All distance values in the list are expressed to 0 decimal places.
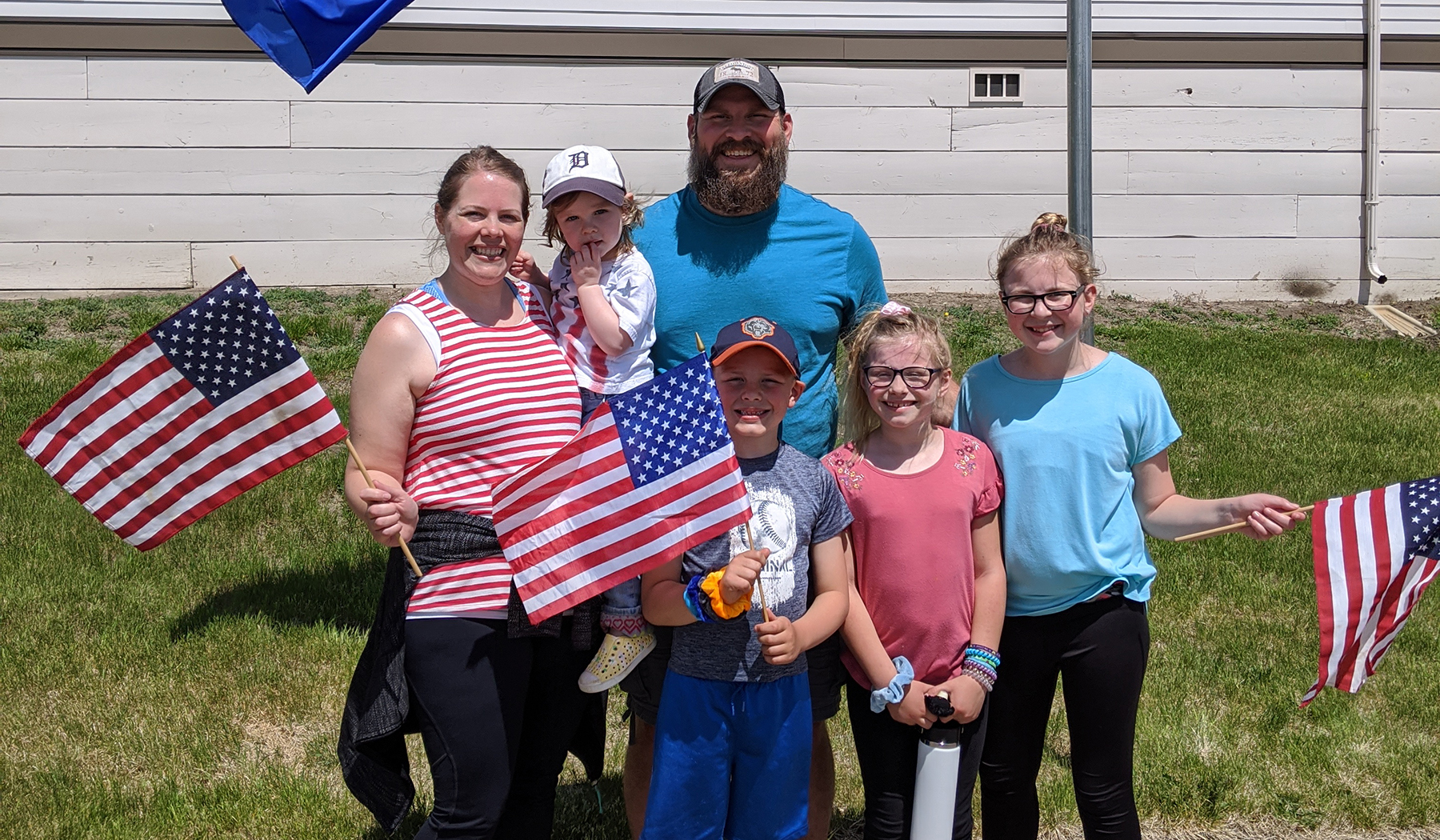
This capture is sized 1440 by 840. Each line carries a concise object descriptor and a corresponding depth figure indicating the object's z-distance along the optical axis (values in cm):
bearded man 375
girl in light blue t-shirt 337
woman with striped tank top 319
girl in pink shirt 330
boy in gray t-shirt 321
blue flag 402
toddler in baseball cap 339
